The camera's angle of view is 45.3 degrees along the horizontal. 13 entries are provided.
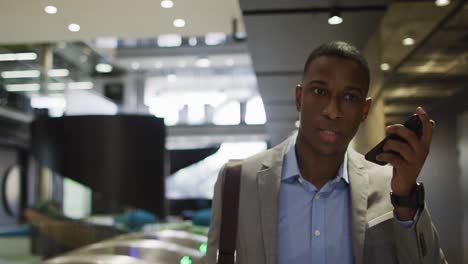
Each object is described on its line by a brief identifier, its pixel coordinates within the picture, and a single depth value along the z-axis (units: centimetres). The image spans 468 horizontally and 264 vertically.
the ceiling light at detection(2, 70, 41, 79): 989
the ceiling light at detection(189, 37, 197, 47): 1764
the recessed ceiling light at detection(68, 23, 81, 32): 551
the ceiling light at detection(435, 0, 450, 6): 335
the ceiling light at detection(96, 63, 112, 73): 1922
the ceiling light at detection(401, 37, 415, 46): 399
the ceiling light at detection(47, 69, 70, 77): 1369
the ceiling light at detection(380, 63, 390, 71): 441
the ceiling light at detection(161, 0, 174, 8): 515
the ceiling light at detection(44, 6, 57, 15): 464
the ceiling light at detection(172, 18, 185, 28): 633
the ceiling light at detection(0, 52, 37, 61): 717
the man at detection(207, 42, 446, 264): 185
